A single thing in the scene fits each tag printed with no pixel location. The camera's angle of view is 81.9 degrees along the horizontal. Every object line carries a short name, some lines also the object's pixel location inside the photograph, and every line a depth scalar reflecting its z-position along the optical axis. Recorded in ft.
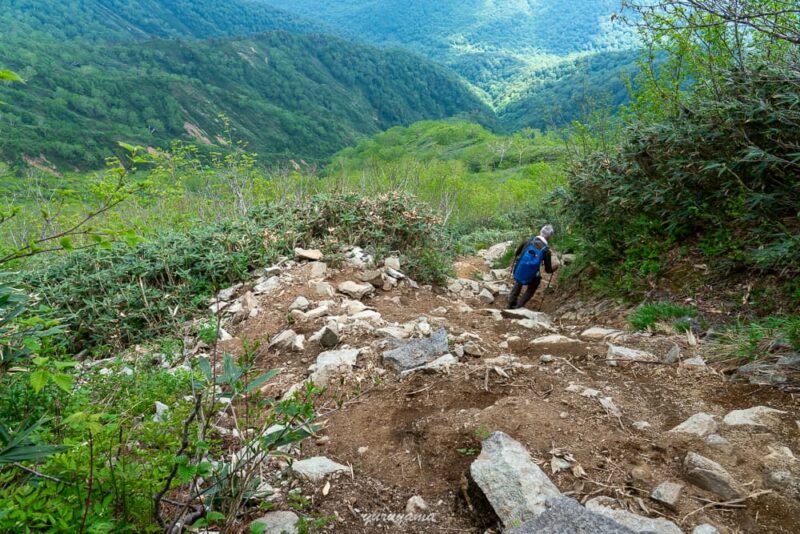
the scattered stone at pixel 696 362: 12.93
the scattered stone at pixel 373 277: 21.80
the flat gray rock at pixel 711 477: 7.86
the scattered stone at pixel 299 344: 15.38
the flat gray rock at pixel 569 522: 6.67
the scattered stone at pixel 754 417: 9.73
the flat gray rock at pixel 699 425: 9.51
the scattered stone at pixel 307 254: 23.04
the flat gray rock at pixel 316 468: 8.83
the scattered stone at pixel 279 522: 7.18
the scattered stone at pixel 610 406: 10.52
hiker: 24.69
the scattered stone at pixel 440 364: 12.83
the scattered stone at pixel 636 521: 7.04
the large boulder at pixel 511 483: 7.59
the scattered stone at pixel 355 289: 20.16
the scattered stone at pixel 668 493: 7.69
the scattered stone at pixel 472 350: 14.51
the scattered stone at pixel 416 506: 8.11
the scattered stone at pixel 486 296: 27.25
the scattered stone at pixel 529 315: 21.83
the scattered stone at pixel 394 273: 23.02
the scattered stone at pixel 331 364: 13.25
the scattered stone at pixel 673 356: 13.41
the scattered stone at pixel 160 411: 10.02
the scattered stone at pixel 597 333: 17.11
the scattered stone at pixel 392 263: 23.75
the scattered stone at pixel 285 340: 15.65
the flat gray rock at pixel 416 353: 13.40
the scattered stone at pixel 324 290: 19.69
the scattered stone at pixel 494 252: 42.31
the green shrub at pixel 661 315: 16.40
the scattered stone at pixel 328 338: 15.30
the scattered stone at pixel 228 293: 20.67
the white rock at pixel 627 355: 13.57
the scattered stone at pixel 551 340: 15.73
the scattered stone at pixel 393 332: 15.58
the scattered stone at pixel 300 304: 18.52
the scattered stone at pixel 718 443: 8.97
